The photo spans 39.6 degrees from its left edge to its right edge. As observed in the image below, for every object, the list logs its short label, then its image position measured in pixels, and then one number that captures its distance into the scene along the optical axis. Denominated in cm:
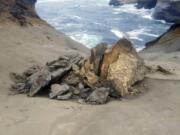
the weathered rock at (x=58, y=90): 486
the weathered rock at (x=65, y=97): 478
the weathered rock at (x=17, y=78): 578
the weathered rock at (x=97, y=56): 526
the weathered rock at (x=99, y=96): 464
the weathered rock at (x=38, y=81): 505
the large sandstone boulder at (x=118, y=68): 497
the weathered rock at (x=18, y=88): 527
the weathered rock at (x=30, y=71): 596
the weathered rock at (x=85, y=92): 482
